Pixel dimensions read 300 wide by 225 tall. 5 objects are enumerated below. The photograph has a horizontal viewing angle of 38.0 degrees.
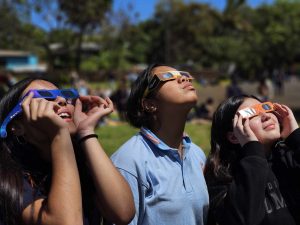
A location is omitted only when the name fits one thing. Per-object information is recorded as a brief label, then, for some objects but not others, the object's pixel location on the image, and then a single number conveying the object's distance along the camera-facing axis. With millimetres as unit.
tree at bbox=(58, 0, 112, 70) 35206
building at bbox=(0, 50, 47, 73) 63106
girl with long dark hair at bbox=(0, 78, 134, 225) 1943
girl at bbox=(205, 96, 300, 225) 2252
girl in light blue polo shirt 2377
